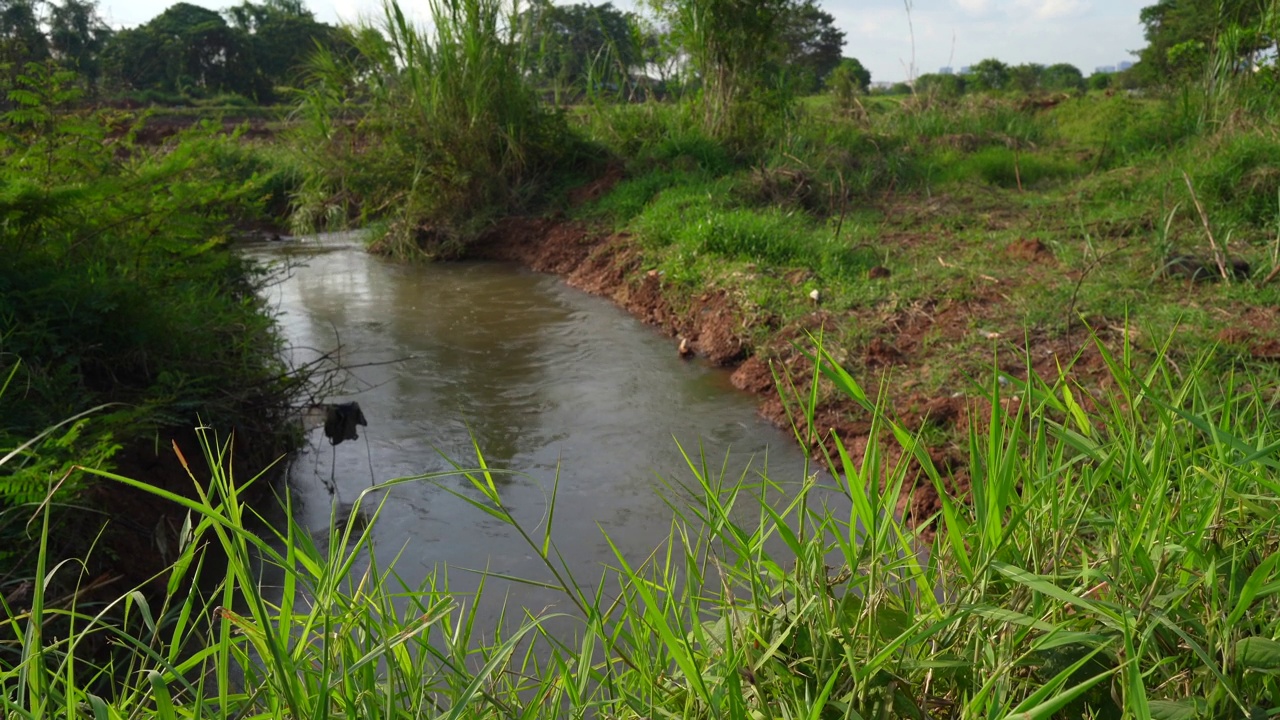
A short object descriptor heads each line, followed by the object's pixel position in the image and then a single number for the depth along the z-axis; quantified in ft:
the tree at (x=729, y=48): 33.42
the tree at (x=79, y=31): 84.48
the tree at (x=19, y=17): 68.33
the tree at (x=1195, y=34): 26.89
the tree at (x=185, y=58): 98.27
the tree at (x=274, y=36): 105.40
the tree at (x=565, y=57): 33.65
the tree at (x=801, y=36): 35.70
